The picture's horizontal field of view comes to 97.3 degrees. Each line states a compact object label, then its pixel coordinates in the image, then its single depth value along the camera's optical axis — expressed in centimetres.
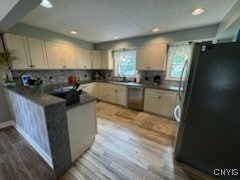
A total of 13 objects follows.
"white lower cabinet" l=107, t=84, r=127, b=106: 386
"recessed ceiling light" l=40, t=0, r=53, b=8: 163
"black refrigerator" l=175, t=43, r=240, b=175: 122
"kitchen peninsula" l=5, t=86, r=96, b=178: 133
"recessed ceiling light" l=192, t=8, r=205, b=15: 185
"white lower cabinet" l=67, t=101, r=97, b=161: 161
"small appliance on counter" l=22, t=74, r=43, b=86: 268
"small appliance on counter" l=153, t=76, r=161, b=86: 358
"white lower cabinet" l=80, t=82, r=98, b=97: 401
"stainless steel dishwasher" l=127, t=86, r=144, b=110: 351
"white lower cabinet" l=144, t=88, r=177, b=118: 297
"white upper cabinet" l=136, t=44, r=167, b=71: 321
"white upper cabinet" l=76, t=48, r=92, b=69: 396
